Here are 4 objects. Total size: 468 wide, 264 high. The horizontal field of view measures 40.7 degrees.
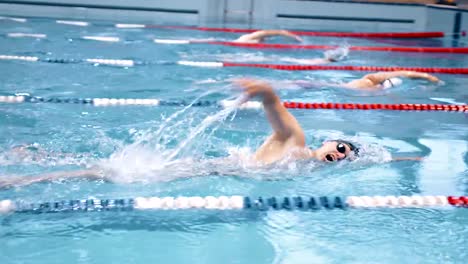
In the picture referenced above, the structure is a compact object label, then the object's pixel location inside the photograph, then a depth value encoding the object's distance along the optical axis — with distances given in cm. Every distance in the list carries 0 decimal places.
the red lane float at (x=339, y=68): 644
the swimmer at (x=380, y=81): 519
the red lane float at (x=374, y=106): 480
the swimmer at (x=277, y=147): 294
